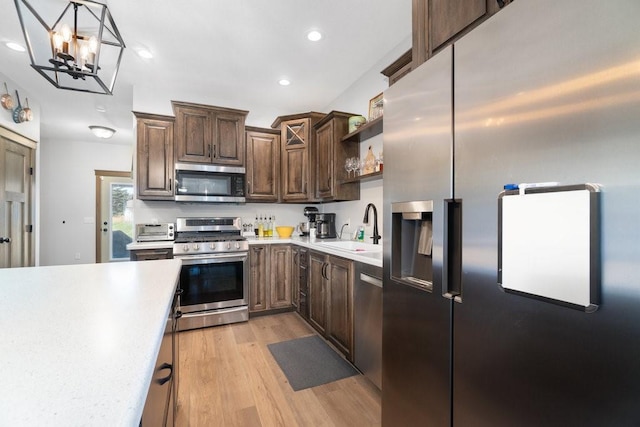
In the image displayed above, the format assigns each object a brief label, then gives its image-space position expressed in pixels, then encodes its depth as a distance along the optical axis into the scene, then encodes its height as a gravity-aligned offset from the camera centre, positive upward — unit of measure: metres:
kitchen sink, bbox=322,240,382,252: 2.47 -0.32
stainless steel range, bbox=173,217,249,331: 2.97 -0.74
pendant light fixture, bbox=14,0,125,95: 1.40 +1.48
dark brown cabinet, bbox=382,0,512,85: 1.05 +0.79
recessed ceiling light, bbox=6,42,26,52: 2.60 +1.54
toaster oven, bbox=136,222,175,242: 3.23 -0.23
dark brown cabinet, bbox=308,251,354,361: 2.19 -0.75
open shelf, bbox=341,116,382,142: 2.43 +0.78
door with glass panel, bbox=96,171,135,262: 5.85 -0.07
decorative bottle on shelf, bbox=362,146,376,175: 2.63 +0.47
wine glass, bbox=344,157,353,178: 2.95 +0.50
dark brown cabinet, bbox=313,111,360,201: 3.07 +0.62
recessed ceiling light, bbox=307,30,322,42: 2.35 +1.50
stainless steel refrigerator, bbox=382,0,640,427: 0.61 -0.01
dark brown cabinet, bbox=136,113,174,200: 3.16 +0.62
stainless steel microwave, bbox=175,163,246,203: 3.26 +0.35
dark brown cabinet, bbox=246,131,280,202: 3.64 +0.60
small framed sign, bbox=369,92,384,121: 2.46 +0.96
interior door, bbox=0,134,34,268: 3.29 +0.10
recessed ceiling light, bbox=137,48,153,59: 2.61 +1.49
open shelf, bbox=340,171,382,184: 2.53 +0.34
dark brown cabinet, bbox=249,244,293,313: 3.31 -0.78
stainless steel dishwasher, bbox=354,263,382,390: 1.81 -0.74
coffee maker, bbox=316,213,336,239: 3.53 -0.17
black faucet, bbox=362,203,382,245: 2.67 -0.08
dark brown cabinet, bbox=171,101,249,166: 3.26 +0.93
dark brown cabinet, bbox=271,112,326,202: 3.51 +0.72
